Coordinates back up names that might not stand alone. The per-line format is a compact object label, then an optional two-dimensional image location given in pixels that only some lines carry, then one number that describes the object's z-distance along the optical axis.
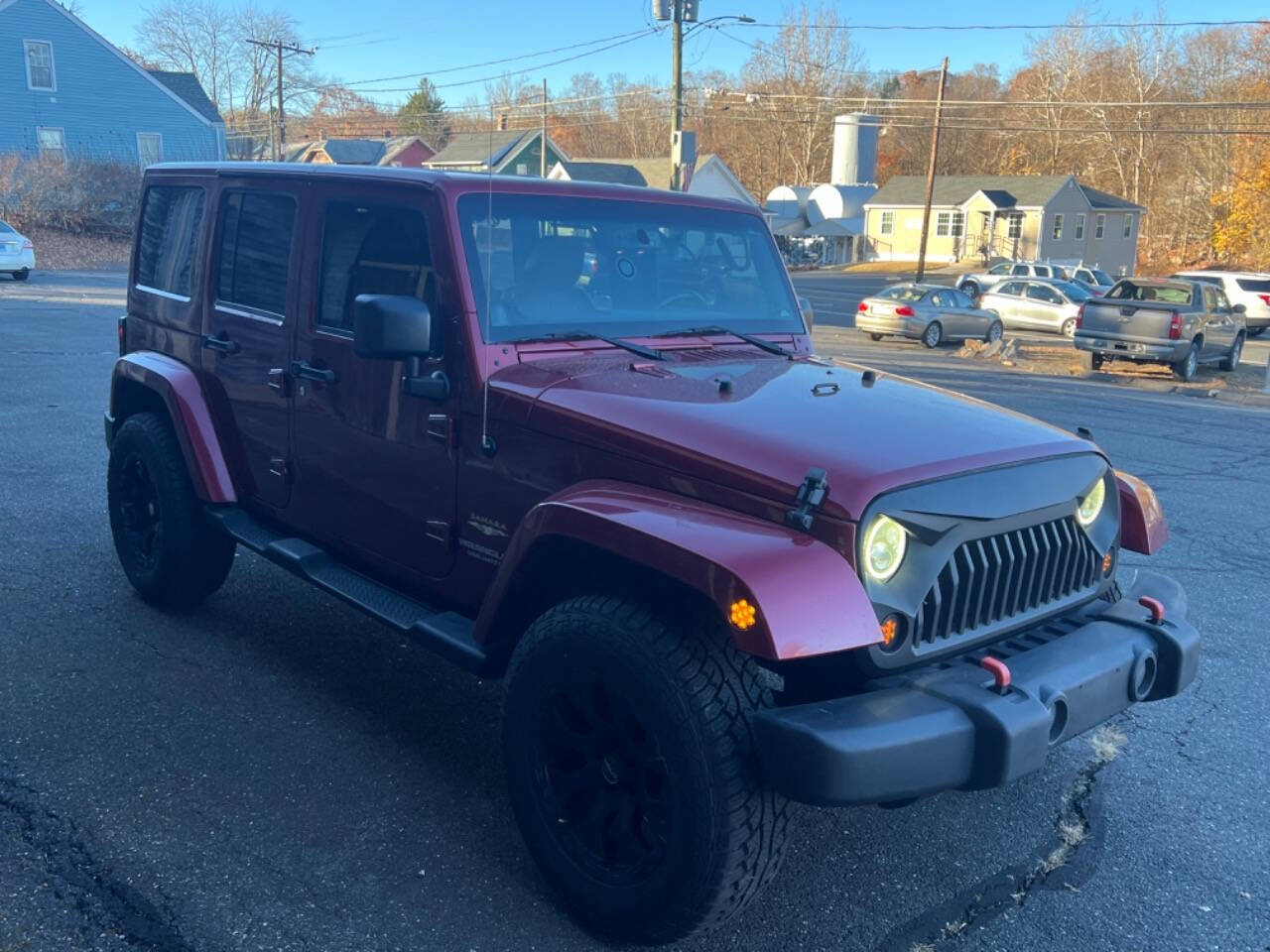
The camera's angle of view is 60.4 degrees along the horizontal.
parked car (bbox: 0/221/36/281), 24.56
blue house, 38.50
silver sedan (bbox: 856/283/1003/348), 23.41
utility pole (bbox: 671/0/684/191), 26.36
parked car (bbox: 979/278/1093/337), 27.94
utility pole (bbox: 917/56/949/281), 39.28
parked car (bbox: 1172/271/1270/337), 29.73
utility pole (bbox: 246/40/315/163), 38.72
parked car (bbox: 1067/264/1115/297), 39.06
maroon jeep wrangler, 2.60
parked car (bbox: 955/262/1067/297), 35.00
